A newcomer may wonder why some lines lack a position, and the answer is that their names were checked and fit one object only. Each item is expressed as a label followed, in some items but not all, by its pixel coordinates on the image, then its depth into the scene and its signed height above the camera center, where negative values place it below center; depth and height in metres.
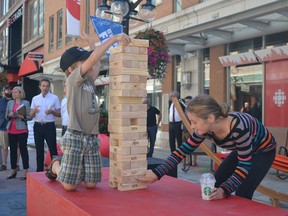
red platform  3.02 -0.78
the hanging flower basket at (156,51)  8.93 +1.09
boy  3.72 -0.25
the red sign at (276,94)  10.71 +0.23
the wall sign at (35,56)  27.32 +2.94
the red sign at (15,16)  36.37 +7.59
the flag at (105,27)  7.70 +1.37
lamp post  7.58 +1.73
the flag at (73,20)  12.74 +2.48
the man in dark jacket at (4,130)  9.10 -0.64
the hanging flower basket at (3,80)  14.30 +0.72
